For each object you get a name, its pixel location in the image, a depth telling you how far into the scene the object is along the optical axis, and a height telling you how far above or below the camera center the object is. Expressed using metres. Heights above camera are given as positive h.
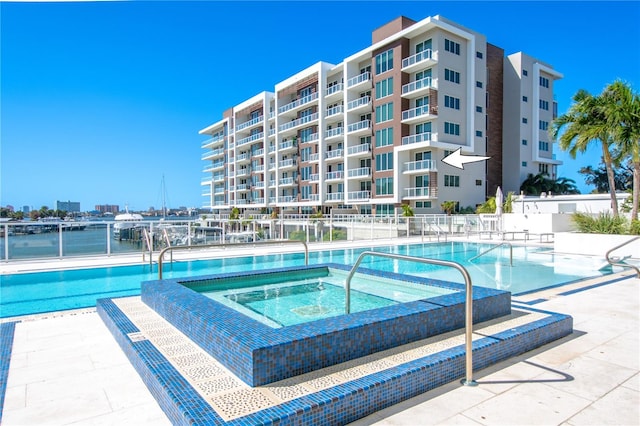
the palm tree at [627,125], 14.41 +3.07
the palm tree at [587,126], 15.78 +3.42
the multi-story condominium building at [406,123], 29.23 +7.36
